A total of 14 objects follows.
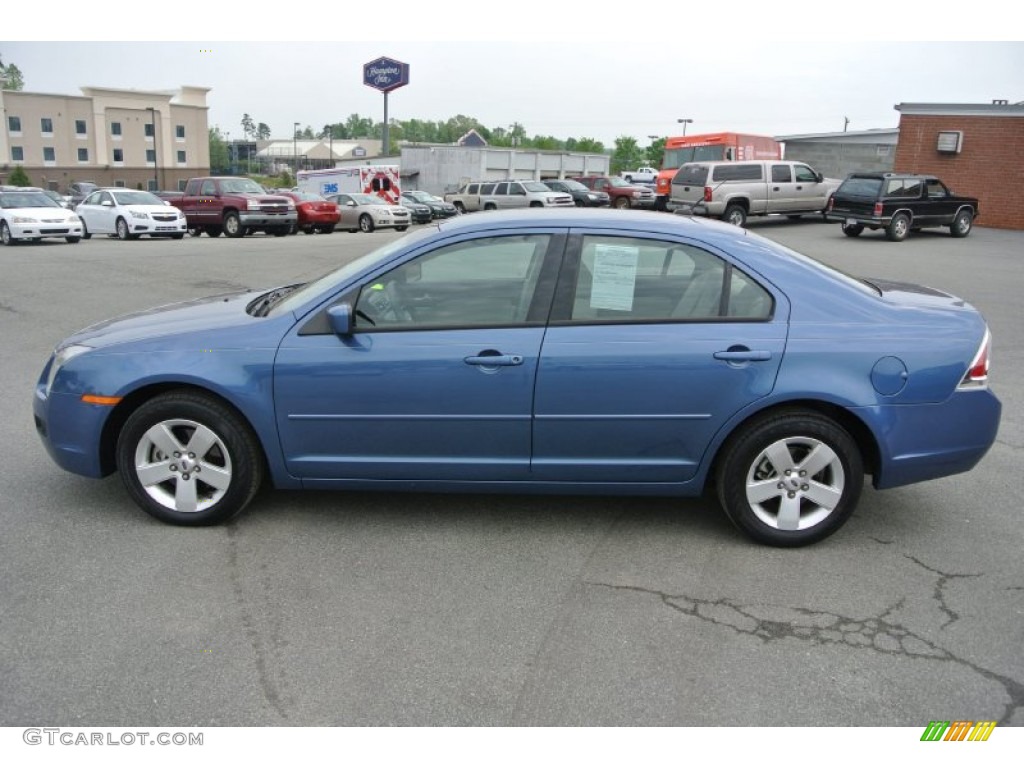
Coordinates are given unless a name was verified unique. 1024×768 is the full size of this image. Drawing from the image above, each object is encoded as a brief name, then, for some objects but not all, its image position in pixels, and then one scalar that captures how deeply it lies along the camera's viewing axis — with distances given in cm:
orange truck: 3114
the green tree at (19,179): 6629
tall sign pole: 6131
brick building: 2800
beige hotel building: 7619
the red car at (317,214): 2911
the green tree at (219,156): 13712
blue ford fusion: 407
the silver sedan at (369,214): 3069
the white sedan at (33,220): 2084
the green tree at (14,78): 10681
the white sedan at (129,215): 2383
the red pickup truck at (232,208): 2627
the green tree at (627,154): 12094
